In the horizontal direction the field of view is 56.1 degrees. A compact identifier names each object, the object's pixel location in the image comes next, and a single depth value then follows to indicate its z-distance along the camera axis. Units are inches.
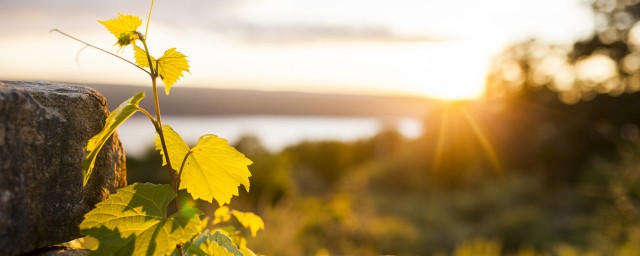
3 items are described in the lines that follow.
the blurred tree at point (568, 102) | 572.7
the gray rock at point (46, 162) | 45.3
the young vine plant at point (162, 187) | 45.2
